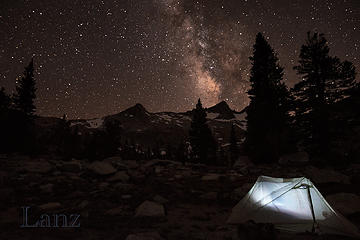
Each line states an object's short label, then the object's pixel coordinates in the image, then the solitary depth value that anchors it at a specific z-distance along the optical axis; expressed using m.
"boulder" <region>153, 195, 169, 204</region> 8.36
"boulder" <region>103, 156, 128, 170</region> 14.12
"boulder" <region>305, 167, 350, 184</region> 9.66
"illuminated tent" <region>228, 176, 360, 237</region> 5.24
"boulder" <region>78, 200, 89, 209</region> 7.47
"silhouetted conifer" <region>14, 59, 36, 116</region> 32.72
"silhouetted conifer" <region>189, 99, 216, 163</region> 38.22
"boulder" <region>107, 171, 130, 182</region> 11.23
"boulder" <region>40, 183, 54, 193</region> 9.23
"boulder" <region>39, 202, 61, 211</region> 7.26
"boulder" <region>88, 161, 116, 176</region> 11.68
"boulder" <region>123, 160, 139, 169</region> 14.93
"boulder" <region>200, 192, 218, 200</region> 8.86
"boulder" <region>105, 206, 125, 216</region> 7.00
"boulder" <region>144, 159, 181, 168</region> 17.24
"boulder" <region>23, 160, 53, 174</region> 11.88
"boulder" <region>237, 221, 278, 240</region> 4.61
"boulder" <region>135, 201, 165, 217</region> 6.82
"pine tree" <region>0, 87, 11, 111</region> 32.72
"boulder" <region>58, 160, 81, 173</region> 13.10
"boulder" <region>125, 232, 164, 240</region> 4.50
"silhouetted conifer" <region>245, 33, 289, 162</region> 19.86
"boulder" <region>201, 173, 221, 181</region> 12.24
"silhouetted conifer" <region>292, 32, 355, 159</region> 16.88
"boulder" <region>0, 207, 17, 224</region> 6.08
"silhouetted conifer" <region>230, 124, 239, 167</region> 61.34
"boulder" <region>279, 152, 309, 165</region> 17.62
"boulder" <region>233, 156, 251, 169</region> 19.80
